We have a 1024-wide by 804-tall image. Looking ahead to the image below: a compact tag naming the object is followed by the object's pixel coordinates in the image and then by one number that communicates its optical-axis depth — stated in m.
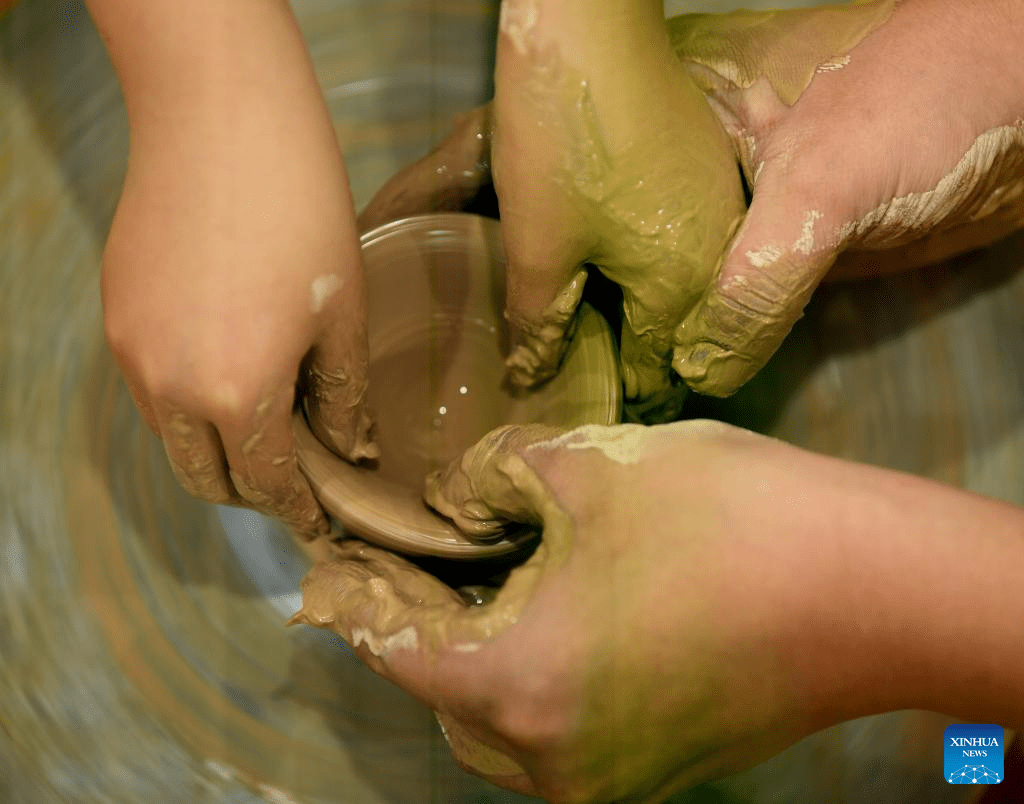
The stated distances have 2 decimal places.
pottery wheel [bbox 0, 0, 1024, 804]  0.57
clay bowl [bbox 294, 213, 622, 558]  0.56
